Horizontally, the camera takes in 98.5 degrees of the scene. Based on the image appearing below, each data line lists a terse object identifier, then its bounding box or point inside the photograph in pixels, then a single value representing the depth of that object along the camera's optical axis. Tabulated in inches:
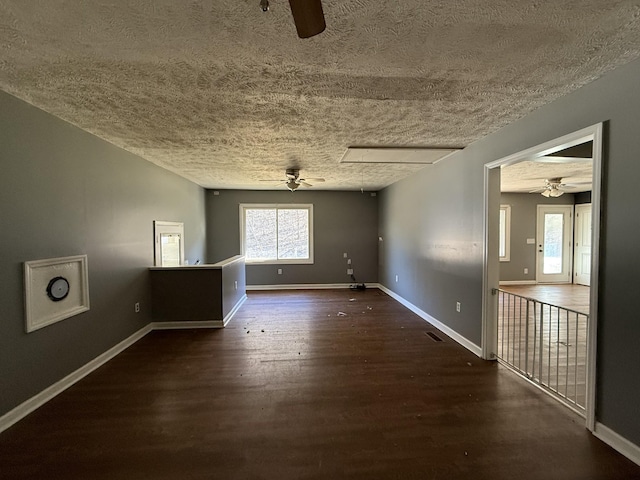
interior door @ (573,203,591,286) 271.0
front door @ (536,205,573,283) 280.2
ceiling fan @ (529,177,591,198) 202.8
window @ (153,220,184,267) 166.4
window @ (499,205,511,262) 275.9
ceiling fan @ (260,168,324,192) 174.8
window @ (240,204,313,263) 270.7
